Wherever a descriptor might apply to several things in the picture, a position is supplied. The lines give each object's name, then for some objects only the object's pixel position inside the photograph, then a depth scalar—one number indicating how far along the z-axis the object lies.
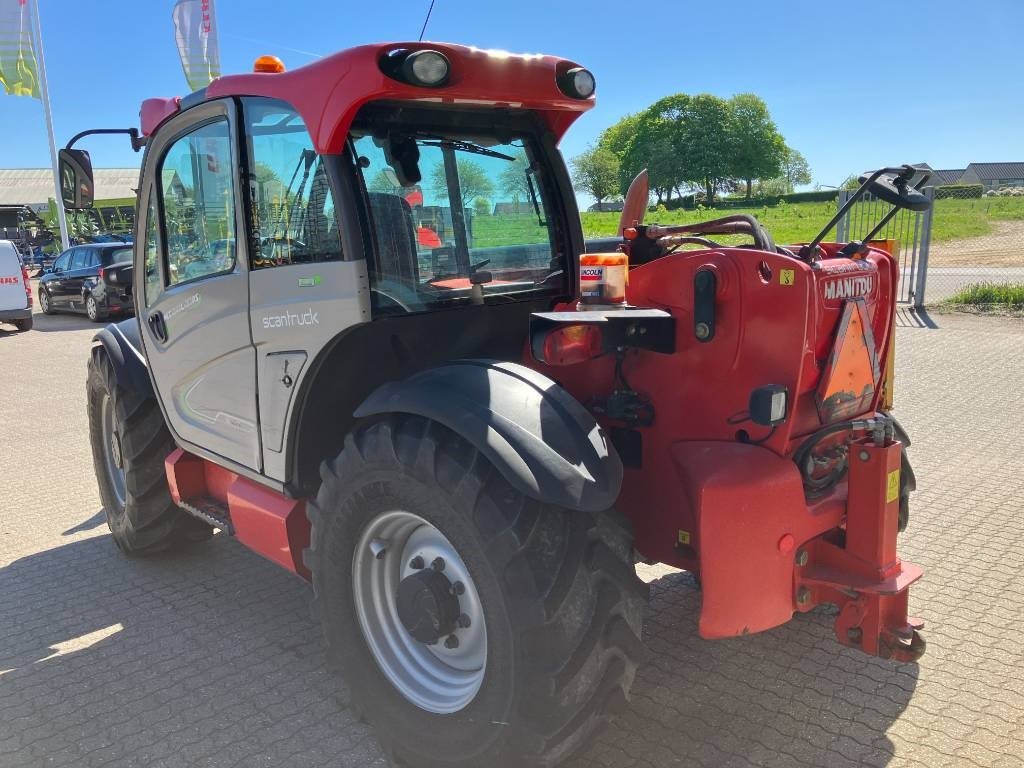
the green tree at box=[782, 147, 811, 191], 95.06
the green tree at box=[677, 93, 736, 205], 83.38
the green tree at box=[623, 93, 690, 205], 74.75
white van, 14.79
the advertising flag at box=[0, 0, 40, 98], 16.95
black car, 16.38
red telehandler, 2.30
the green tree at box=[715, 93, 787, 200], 87.38
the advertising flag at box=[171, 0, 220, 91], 10.14
